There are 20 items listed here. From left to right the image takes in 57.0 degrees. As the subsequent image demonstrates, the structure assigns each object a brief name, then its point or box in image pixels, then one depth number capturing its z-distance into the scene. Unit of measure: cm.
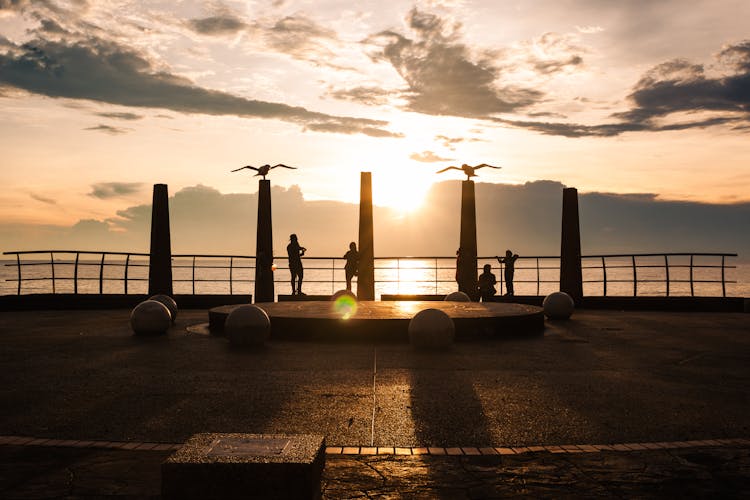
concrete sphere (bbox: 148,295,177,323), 1789
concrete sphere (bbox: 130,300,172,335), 1494
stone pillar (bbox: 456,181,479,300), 2527
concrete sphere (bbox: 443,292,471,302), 2084
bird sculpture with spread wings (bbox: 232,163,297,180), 2523
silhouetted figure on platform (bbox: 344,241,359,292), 2520
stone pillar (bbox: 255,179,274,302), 2498
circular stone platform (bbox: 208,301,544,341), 1421
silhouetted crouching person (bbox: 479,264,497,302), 2428
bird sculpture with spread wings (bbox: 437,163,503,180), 2509
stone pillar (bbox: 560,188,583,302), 2417
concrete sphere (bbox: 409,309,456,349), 1277
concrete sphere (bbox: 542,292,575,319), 1889
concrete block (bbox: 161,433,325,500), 448
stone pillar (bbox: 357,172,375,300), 2523
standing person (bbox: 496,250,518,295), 2503
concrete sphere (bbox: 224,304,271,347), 1325
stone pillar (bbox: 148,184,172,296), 2375
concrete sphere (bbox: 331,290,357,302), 2103
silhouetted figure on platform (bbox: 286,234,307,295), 2472
